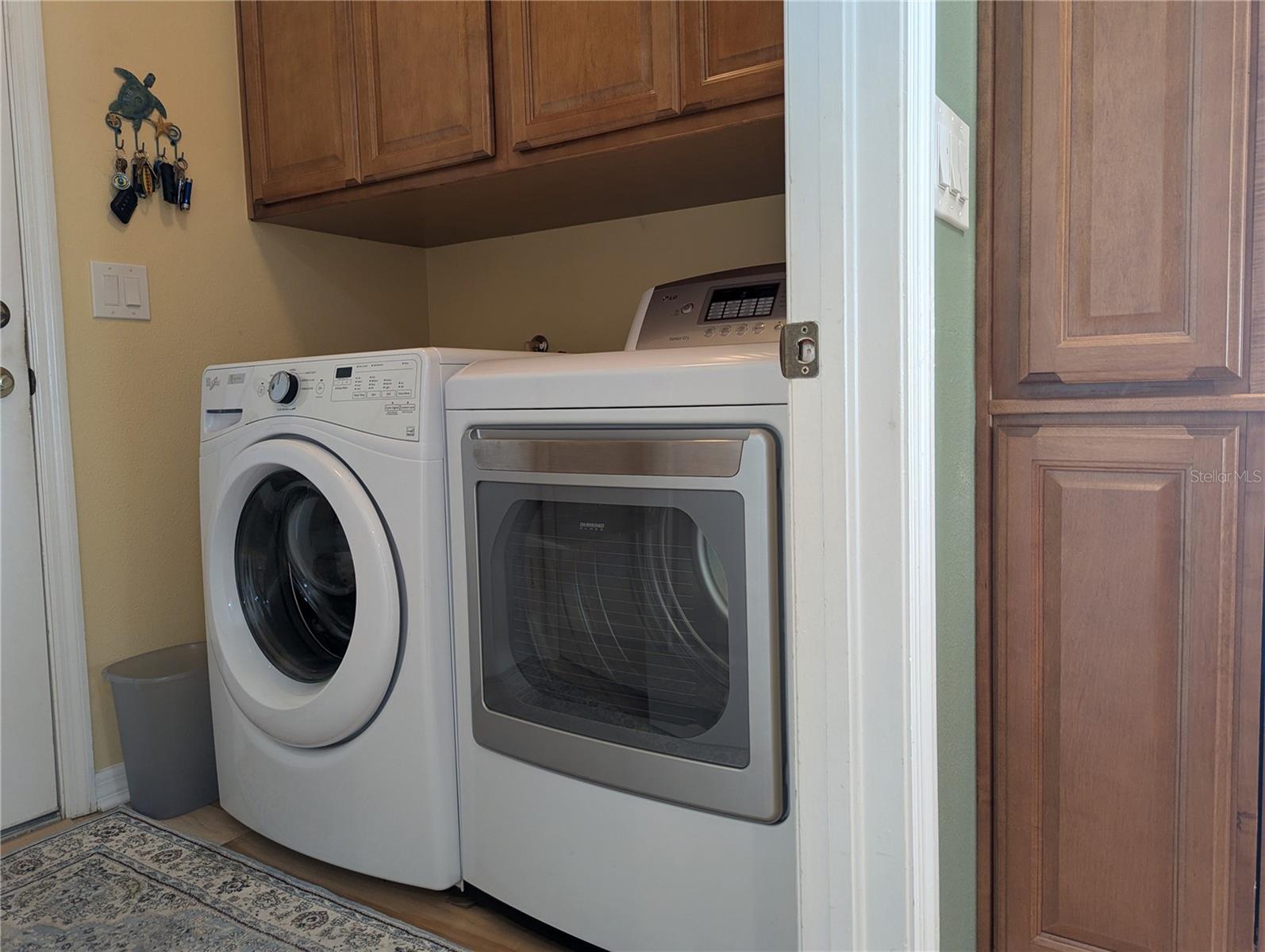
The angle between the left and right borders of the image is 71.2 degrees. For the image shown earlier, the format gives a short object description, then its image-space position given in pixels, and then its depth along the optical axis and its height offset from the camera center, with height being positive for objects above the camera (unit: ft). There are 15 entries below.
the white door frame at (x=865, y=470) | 2.82 -0.21
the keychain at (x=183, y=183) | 6.87 +1.88
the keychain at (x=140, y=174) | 6.64 +1.89
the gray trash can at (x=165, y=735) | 6.21 -2.21
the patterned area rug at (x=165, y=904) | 4.94 -2.86
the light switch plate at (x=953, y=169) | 3.15 +0.88
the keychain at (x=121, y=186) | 6.51 +1.78
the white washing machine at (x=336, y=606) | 4.96 -1.14
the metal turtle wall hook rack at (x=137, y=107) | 6.53 +2.39
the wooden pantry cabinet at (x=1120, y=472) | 3.38 -0.29
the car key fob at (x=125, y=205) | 6.51 +1.64
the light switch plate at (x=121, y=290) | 6.47 +1.01
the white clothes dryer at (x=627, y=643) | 3.86 -1.13
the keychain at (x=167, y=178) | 6.76 +1.89
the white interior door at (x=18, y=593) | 6.06 -1.14
